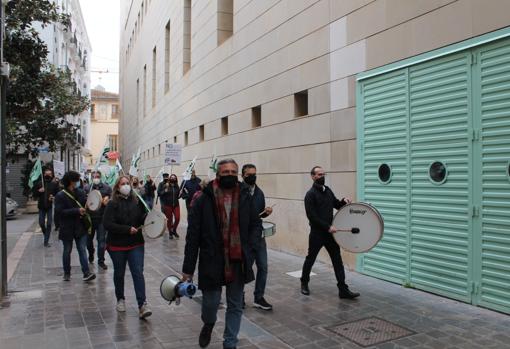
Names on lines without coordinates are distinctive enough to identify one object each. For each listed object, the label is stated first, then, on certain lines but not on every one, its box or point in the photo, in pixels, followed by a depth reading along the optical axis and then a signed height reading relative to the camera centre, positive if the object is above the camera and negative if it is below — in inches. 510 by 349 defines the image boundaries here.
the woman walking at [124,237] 232.8 -31.1
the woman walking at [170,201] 548.8 -30.7
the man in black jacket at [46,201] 491.3 -28.0
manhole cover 196.9 -67.7
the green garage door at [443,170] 228.5 +2.8
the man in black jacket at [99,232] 357.4 -44.6
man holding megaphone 167.8 -25.3
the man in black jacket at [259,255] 240.5 -41.2
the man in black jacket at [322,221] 259.4 -25.4
